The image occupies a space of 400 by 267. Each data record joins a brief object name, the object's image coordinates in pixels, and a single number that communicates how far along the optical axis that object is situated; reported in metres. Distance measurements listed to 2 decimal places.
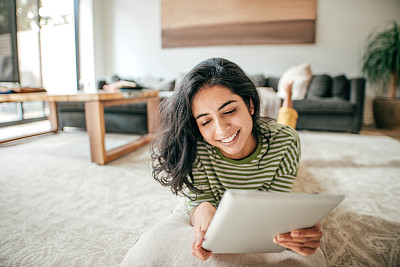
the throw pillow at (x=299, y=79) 3.24
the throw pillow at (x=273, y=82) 3.52
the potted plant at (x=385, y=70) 3.09
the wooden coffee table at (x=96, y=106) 1.76
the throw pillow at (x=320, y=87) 3.19
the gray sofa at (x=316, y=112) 2.92
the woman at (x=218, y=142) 0.71
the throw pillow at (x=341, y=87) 3.16
